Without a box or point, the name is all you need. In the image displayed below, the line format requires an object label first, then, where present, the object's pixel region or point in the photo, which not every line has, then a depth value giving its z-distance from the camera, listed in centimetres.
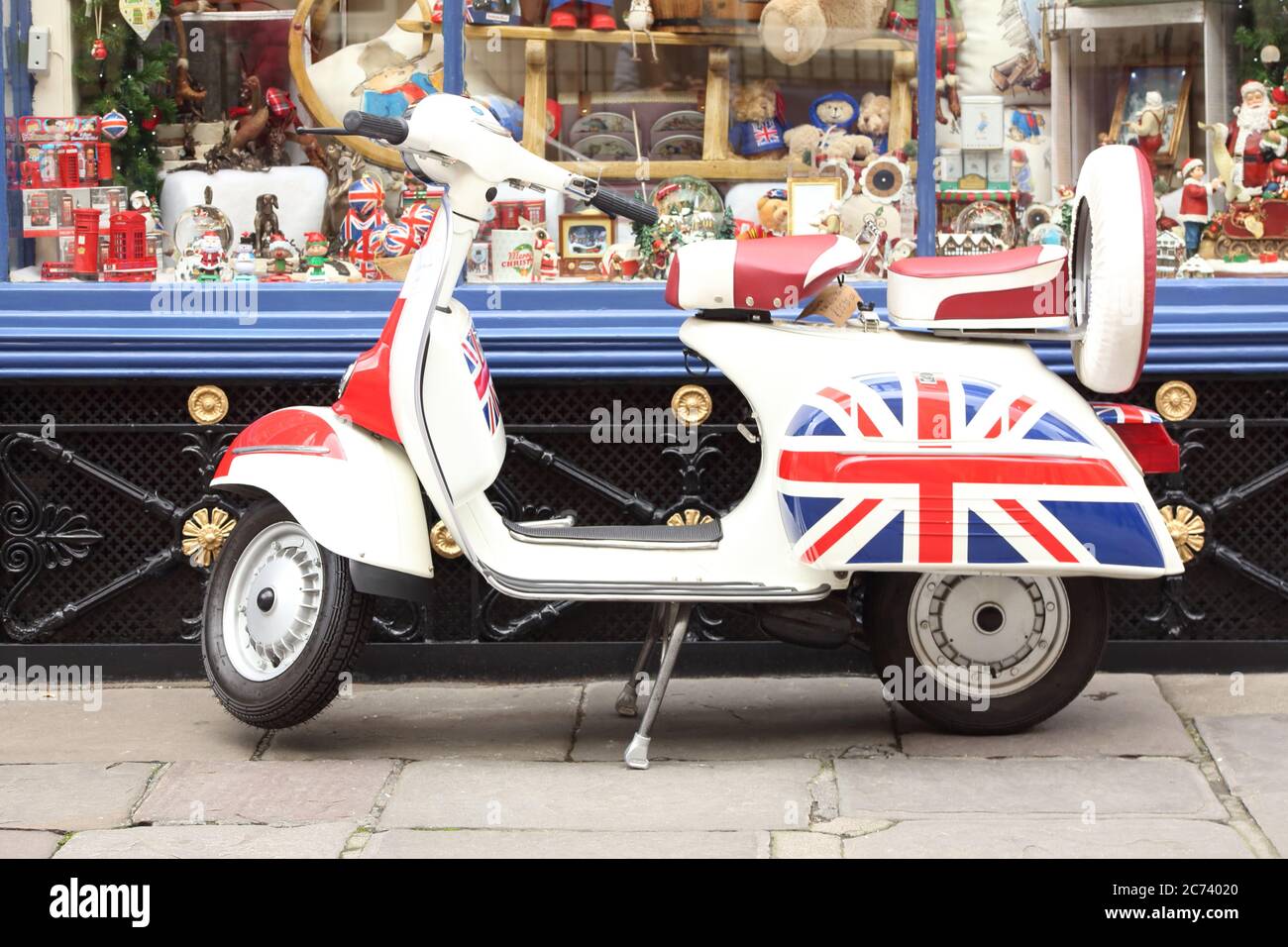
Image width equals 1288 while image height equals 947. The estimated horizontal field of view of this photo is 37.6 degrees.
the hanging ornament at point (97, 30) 604
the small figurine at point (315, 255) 596
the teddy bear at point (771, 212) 605
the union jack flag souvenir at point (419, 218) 603
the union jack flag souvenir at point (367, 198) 604
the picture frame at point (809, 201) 604
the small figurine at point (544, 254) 595
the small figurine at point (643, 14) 601
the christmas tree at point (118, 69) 604
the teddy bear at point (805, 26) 596
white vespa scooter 466
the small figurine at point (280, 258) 598
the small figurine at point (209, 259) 599
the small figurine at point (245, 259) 600
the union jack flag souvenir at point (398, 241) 600
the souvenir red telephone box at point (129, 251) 598
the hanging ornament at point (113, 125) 605
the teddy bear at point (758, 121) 600
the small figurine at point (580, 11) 600
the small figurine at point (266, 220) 605
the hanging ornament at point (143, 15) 603
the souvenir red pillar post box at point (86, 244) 598
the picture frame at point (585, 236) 600
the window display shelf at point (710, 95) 593
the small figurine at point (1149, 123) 591
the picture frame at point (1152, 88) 590
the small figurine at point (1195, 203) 593
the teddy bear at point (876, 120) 595
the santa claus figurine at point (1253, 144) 593
